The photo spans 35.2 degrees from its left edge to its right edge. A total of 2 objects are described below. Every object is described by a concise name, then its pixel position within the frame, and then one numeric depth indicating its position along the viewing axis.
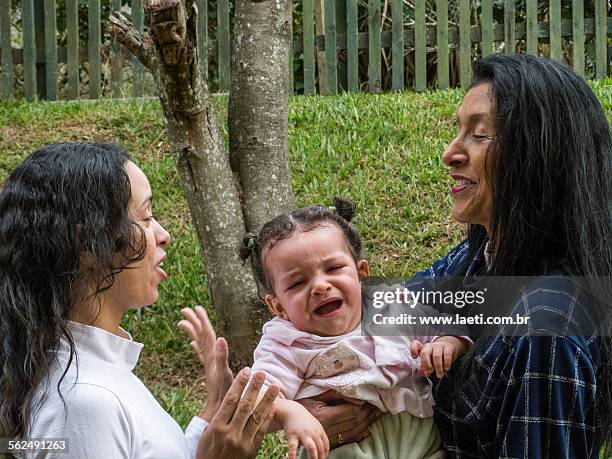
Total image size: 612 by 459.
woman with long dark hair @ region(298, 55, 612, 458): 2.21
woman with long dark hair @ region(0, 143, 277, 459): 2.09
